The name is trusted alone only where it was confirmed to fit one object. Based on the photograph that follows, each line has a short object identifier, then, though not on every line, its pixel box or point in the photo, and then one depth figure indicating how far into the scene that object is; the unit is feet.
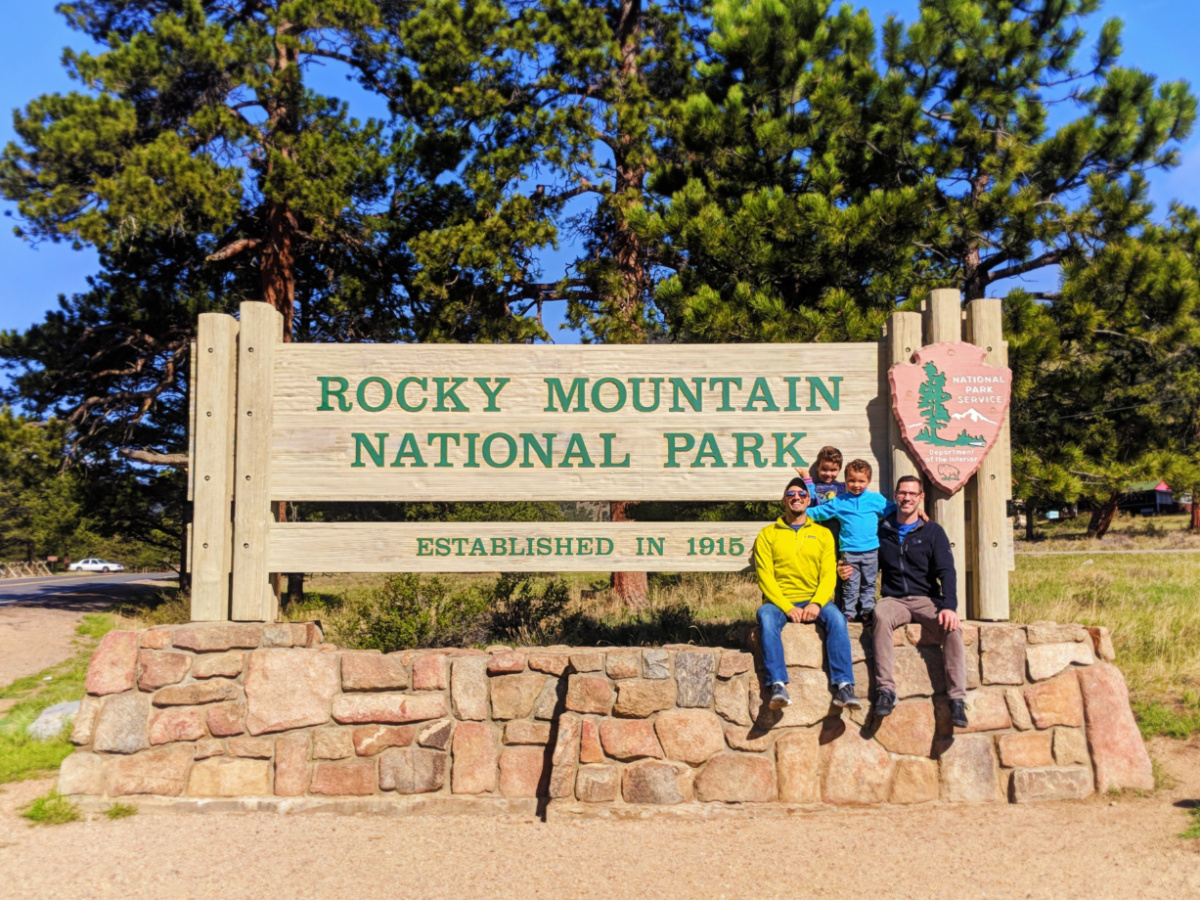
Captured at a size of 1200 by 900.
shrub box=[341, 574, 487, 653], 23.09
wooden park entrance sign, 17.56
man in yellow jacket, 15.49
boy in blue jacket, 16.34
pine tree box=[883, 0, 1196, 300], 38.81
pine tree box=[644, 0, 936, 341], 34.53
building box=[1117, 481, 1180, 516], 148.50
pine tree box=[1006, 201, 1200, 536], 36.35
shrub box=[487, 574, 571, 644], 25.71
